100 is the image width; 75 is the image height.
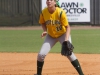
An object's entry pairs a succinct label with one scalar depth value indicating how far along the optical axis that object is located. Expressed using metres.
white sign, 45.66
